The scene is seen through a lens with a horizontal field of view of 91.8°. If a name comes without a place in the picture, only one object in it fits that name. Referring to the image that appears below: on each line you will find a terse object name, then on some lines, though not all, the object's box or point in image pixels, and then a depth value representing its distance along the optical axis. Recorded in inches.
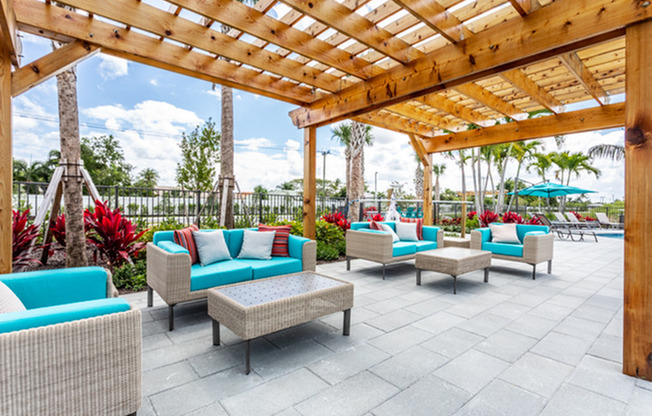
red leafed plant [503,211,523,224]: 274.4
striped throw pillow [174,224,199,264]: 126.8
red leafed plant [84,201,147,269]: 152.5
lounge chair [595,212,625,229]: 475.8
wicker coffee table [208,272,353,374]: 79.7
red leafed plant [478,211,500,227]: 296.7
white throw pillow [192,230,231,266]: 127.3
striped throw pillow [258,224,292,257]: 146.6
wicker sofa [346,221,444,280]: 175.0
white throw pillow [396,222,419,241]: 208.0
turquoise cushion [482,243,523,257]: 188.2
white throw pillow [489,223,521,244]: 203.2
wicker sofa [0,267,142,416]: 46.9
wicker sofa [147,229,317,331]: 104.1
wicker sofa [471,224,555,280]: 180.9
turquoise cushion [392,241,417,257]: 181.3
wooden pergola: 81.7
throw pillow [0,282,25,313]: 59.3
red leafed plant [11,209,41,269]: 131.4
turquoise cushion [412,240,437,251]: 195.6
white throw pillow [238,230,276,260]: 140.9
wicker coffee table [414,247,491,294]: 149.9
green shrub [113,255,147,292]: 146.1
